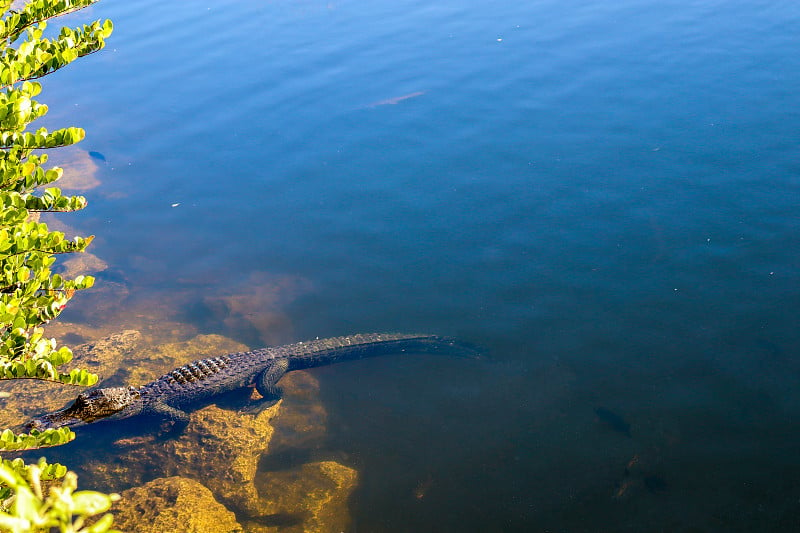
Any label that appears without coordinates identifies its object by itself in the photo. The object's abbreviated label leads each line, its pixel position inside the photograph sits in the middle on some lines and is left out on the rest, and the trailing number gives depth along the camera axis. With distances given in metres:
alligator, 6.99
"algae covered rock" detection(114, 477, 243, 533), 5.37
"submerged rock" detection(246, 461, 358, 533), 5.49
